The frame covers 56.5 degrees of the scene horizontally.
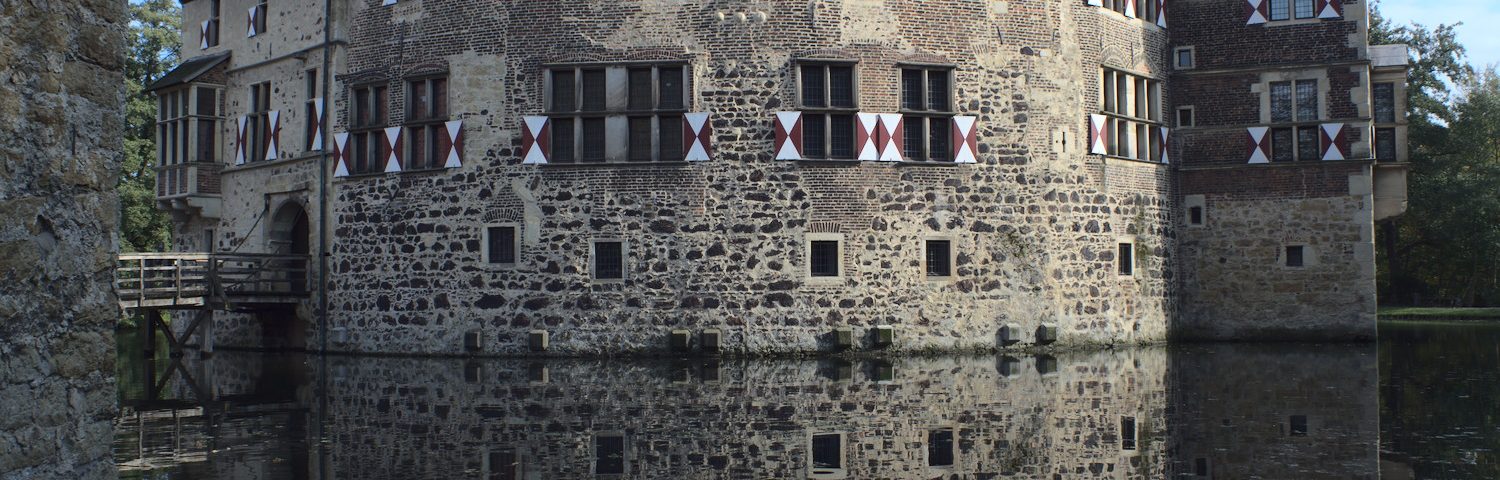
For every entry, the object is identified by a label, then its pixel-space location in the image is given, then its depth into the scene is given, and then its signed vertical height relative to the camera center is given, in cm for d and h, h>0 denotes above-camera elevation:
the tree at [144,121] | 3819 +518
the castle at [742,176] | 2053 +192
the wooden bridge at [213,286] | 2141 +31
